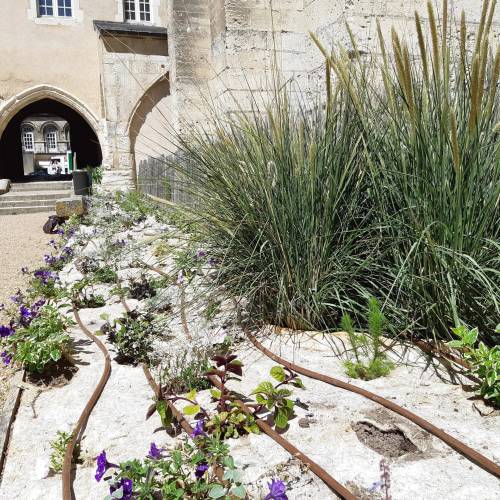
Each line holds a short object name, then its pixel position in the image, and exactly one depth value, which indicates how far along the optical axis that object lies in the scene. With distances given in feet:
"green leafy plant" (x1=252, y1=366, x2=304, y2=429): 5.16
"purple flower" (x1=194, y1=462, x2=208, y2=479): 4.30
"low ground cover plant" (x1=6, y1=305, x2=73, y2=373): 6.84
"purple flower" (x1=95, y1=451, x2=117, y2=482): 4.37
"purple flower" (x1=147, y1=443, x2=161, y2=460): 4.45
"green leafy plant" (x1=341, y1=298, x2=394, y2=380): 5.82
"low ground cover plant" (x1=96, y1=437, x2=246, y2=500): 4.14
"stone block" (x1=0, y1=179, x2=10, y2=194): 37.95
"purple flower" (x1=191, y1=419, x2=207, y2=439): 4.79
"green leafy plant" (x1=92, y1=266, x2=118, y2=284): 11.24
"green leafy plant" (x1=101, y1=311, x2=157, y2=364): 7.19
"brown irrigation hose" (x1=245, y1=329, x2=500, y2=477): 4.31
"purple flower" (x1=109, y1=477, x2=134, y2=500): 4.13
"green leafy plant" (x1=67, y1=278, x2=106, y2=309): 9.95
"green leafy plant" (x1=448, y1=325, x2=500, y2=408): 5.13
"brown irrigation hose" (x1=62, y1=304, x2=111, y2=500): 4.62
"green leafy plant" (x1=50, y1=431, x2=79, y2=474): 4.97
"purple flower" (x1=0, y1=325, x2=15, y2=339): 7.36
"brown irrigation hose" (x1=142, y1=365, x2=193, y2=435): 5.23
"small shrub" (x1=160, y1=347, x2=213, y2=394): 6.03
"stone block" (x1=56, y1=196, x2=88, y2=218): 23.94
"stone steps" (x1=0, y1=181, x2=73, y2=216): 35.75
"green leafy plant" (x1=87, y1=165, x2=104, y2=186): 39.65
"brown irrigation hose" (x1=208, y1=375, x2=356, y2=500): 4.15
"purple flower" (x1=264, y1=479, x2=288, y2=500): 3.92
